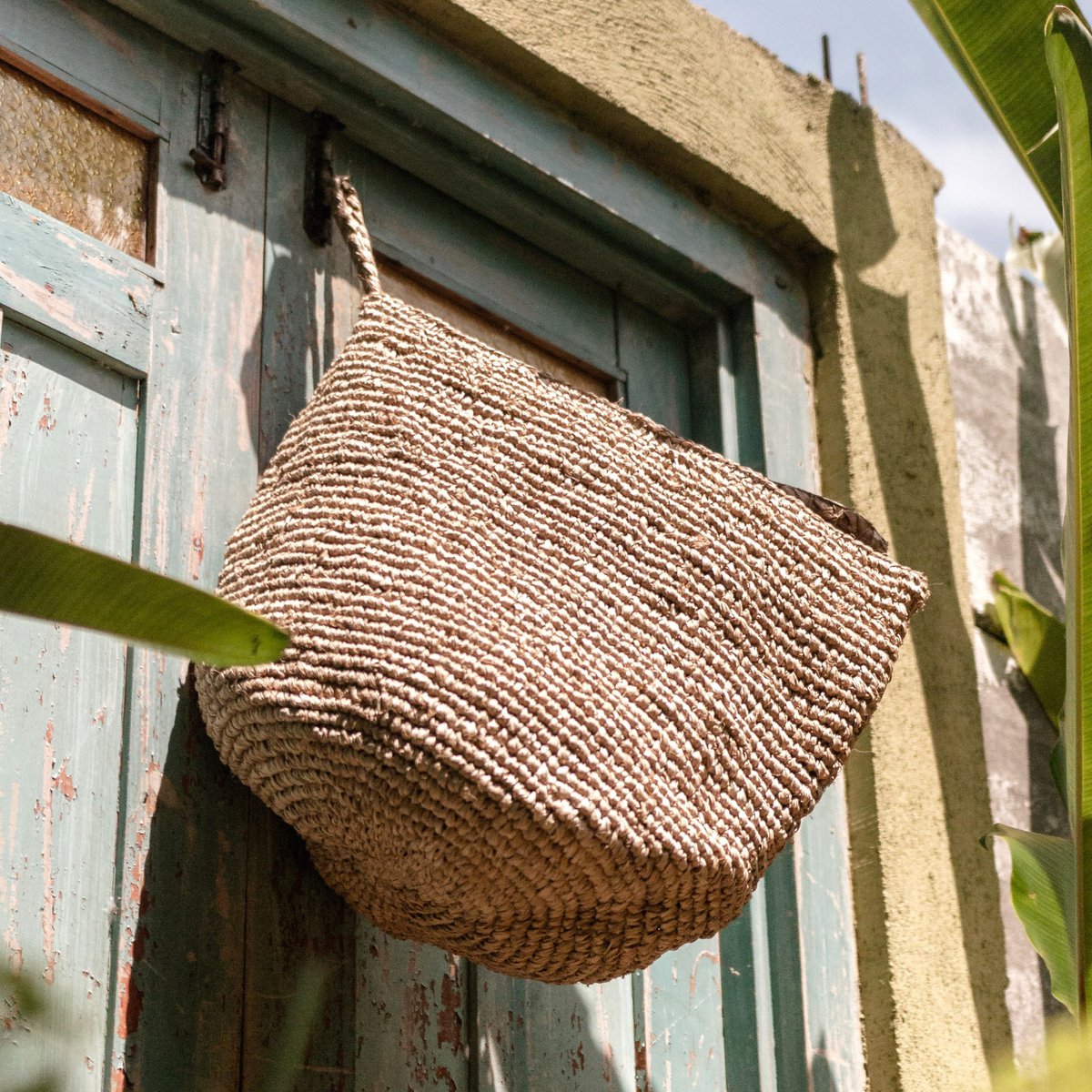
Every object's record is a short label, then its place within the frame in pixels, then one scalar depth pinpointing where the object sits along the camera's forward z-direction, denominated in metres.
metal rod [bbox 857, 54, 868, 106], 2.92
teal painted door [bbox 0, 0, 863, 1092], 2.17
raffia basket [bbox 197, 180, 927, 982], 2.06
